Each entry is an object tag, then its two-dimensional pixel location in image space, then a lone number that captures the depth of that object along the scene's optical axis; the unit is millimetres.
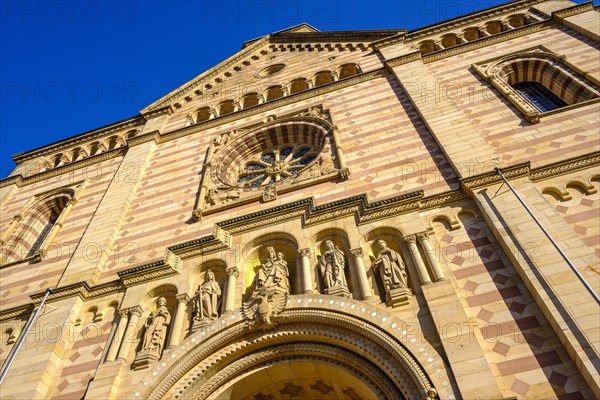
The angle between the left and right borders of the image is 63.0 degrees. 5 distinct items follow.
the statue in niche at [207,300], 9242
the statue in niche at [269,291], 8586
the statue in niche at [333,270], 8617
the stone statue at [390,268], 8258
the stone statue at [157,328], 8930
